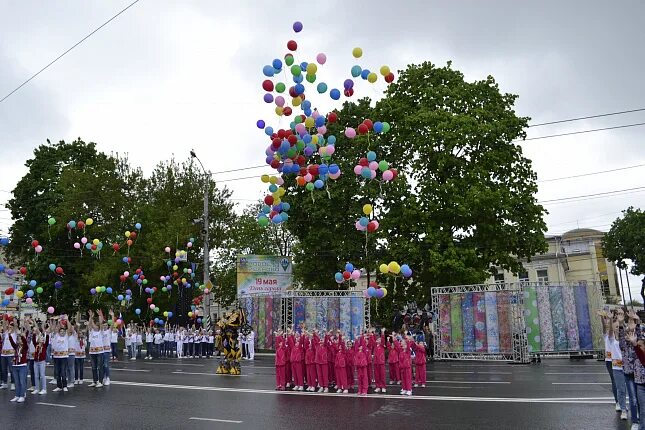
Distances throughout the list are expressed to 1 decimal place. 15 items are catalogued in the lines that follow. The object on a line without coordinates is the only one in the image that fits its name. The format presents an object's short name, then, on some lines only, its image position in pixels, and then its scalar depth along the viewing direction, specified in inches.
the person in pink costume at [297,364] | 664.4
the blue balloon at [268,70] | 701.3
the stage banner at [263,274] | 1309.1
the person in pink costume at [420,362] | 674.8
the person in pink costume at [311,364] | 658.2
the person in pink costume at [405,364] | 604.2
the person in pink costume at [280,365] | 667.4
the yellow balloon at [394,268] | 808.3
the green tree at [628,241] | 1953.7
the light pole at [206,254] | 1231.3
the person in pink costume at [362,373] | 625.6
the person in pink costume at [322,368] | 649.0
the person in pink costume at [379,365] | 641.0
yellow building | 2239.2
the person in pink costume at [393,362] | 669.3
